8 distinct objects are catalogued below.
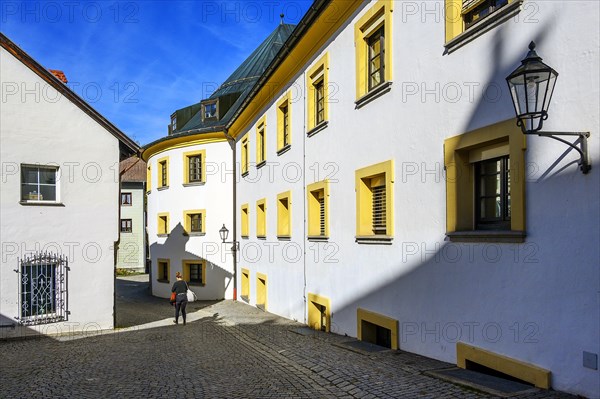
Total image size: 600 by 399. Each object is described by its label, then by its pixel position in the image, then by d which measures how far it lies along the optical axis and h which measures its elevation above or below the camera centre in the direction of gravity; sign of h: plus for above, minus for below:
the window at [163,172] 27.34 +1.86
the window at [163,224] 27.14 -0.88
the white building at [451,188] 5.41 +0.25
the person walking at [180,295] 16.42 -2.80
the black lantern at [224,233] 23.52 -1.22
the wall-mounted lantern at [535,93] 5.21 +1.16
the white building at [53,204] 13.84 +0.10
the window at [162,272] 27.26 -3.39
